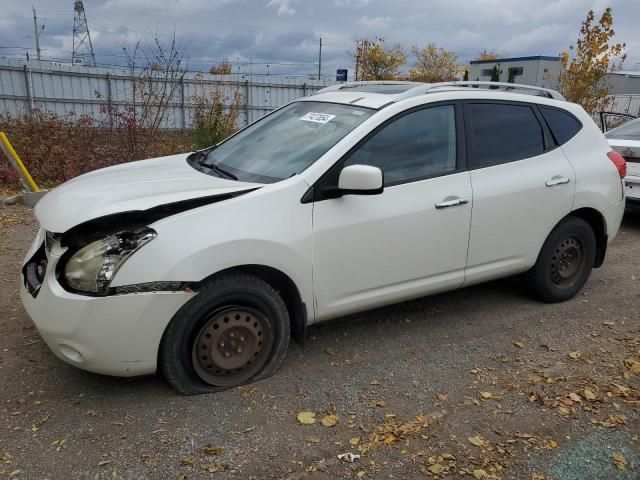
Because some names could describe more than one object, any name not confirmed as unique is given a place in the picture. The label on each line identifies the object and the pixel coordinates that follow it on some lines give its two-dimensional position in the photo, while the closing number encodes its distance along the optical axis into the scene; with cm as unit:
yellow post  781
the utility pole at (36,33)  5574
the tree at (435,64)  4710
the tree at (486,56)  6141
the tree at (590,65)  1430
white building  4556
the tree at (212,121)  1179
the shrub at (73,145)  933
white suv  304
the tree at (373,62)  3441
